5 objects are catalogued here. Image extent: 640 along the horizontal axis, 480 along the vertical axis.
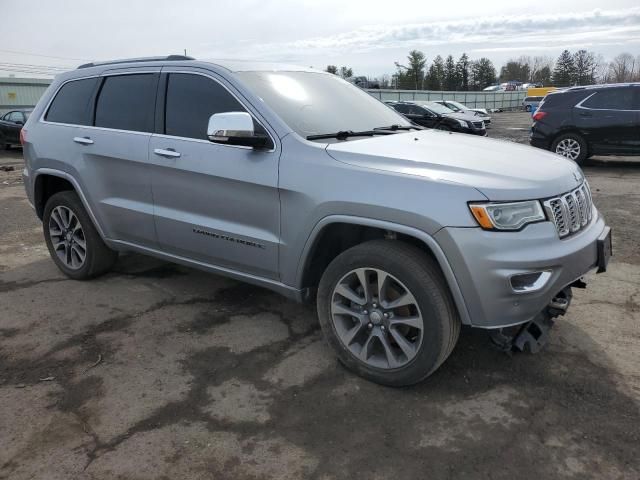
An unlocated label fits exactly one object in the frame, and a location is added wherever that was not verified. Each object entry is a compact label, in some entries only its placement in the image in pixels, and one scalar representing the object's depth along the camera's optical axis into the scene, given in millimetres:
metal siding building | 26719
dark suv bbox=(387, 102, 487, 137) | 17672
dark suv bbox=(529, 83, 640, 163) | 10852
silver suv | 2775
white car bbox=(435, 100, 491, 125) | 25984
